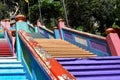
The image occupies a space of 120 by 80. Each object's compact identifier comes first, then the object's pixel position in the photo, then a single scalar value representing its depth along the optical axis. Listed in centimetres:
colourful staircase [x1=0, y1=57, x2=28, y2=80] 426
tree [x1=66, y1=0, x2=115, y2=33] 2543
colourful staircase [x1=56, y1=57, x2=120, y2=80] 406
